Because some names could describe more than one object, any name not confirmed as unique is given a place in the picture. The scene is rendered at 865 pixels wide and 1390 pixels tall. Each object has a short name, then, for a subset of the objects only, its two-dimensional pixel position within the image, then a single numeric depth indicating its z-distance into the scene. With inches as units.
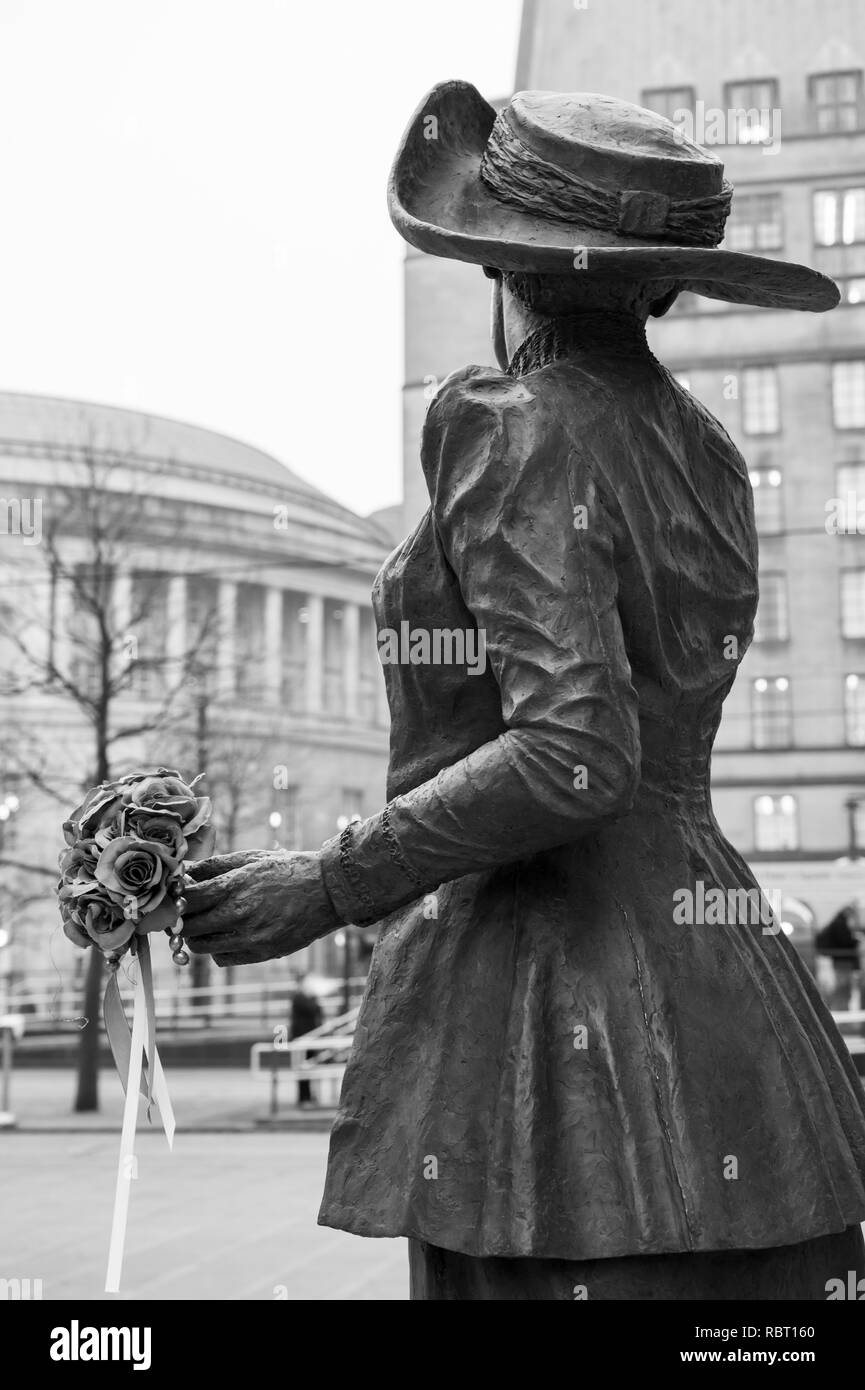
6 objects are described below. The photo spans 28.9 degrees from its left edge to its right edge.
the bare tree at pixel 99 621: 909.8
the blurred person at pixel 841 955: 947.3
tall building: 1854.1
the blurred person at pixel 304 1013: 962.7
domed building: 1080.2
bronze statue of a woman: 94.0
